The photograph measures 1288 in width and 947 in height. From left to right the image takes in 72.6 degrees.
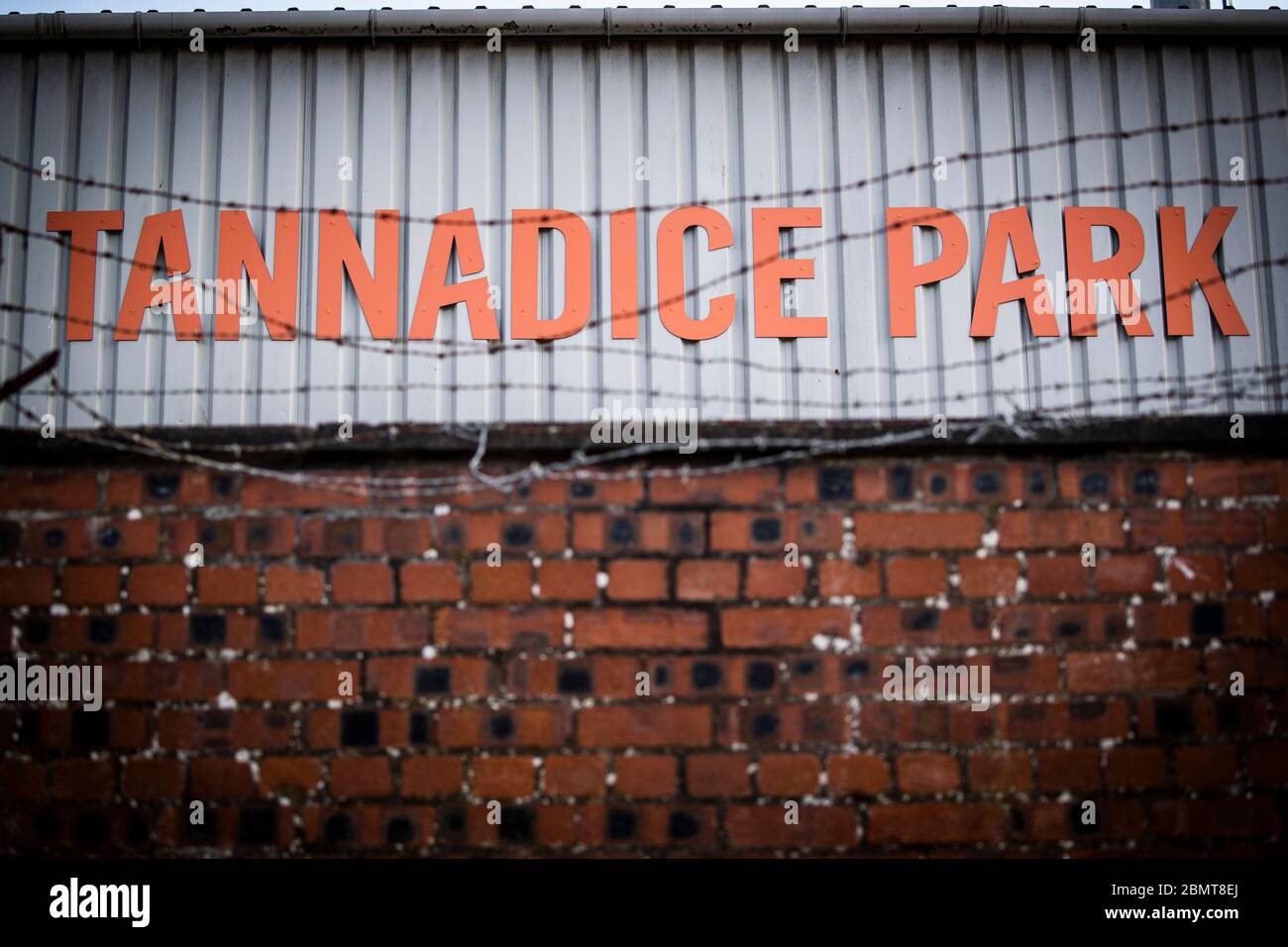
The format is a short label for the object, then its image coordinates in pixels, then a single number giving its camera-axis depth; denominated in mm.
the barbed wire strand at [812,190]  3289
